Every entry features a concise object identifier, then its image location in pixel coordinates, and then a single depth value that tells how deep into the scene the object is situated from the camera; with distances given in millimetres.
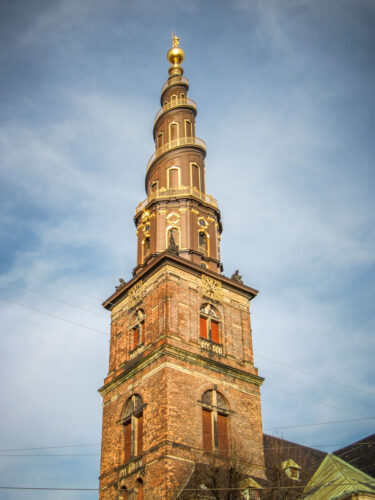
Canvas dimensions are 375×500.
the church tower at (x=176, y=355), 32781
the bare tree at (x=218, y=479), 28828
